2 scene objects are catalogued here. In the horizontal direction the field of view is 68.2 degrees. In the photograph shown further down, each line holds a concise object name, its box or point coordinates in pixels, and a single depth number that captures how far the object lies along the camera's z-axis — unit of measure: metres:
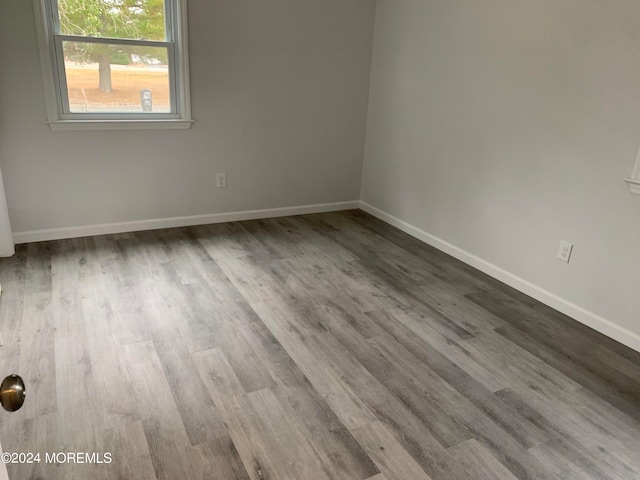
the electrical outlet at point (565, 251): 2.73
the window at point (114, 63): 3.13
